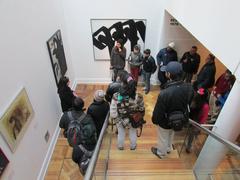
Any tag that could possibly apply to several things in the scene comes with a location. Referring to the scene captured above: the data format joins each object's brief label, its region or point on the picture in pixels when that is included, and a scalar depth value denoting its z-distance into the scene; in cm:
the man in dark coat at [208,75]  466
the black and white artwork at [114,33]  568
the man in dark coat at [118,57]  541
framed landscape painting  257
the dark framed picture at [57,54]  432
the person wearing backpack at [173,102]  267
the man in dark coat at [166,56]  565
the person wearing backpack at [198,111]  329
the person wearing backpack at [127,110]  303
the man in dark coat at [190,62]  549
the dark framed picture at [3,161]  243
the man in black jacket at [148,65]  561
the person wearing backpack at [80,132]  294
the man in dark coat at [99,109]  317
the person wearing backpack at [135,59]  564
